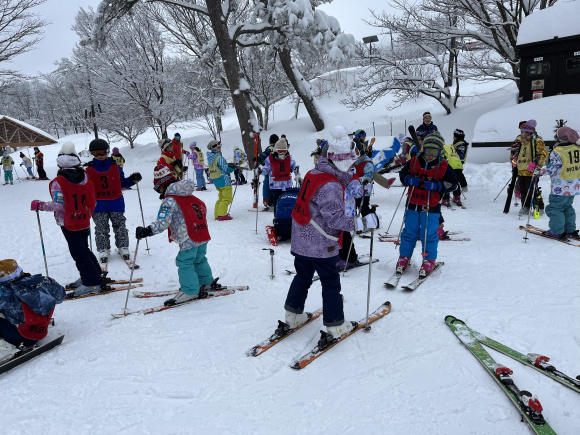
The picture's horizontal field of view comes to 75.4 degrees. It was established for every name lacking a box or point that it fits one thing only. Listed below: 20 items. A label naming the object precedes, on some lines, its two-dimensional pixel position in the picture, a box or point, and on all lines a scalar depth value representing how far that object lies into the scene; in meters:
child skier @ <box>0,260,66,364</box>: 3.32
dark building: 11.70
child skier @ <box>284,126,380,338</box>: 3.19
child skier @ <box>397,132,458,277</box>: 4.86
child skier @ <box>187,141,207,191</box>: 13.98
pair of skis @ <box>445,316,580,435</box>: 2.38
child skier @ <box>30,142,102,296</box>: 4.77
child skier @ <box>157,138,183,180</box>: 6.22
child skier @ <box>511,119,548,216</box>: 7.83
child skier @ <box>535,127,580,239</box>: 6.16
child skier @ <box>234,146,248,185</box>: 14.28
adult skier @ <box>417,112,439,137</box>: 10.16
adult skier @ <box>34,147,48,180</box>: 18.16
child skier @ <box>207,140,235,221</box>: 8.77
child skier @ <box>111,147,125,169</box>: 13.54
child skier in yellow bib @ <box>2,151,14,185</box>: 17.45
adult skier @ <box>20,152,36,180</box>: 20.18
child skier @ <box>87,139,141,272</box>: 5.76
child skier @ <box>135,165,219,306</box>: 4.27
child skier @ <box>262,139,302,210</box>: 8.23
